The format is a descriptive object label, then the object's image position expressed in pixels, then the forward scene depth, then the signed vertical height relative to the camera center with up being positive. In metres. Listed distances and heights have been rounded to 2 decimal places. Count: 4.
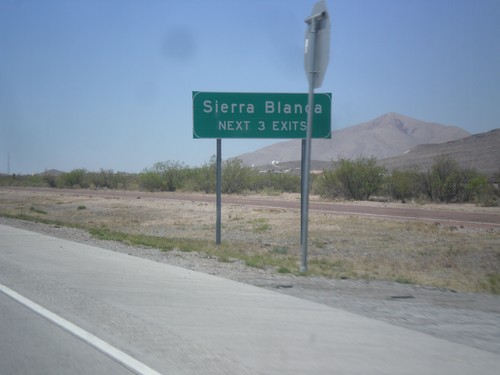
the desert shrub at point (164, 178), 85.94 +1.72
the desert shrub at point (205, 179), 75.31 +1.50
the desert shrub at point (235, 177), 71.81 +1.66
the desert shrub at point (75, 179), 109.44 +1.69
